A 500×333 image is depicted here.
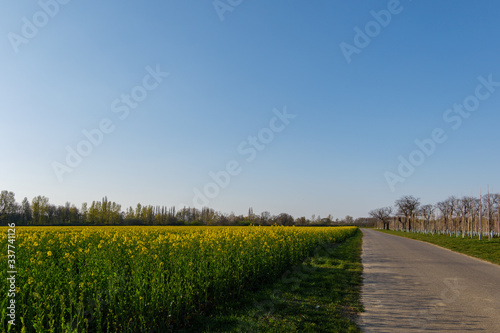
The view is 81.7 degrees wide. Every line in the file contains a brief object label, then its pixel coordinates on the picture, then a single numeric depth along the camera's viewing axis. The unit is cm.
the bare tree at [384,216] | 12034
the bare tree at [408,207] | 8098
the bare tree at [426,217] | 6105
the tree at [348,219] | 16969
